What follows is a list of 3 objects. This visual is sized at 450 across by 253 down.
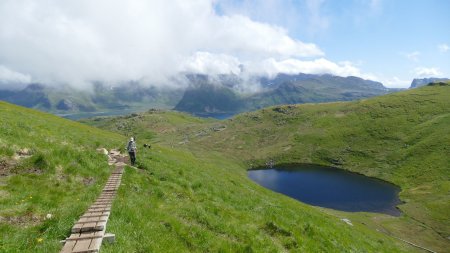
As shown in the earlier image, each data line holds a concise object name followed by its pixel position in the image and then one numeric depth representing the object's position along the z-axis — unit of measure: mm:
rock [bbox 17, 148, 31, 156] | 22622
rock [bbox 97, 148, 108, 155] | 33981
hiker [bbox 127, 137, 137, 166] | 30391
